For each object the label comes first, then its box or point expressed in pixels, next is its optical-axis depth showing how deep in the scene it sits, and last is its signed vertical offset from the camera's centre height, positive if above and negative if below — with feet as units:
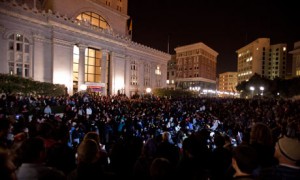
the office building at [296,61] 227.44 +29.49
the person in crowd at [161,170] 9.26 -3.59
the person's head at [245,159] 9.06 -3.02
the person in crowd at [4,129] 15.72 -3.35
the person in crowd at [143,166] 13.17 -4.91
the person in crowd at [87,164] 10.67 -3.97
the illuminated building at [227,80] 584.81 +18.04
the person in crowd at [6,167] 7.34 -2.88
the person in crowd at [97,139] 15.35 -3.87
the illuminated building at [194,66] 334.44 +31.72
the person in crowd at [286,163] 9.37 -3.22
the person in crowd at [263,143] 12.93 -3.44
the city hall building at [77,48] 92.38 +19.65
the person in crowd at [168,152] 16.63 -5.05
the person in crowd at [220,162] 14.87 -5.17
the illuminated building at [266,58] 379.14 +52.65
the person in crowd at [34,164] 9.32 -3.55
